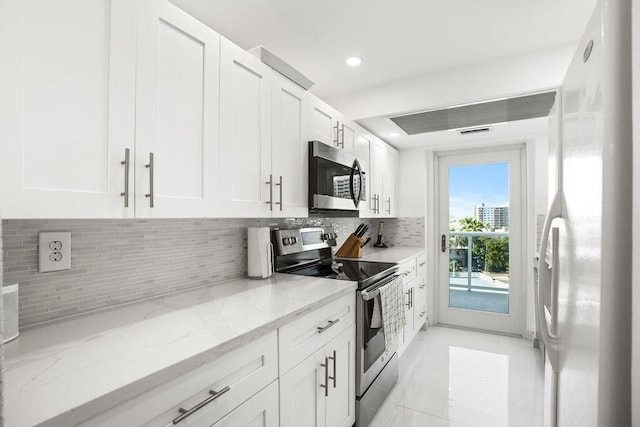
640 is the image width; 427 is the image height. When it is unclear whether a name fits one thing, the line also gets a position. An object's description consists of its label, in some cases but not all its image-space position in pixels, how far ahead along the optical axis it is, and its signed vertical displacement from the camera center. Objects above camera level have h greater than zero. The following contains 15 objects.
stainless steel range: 1.83 -0.45
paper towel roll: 1.87 -0.23
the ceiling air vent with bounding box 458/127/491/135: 3.01 +0.83
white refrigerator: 0.63 -0.03
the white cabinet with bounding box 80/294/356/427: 0.81 -0.57
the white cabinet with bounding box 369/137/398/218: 3.13 +0.38
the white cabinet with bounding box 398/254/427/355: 2.81 -0.82
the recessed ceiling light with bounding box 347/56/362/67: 2.14 +1.06
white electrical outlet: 1.08 -0.13
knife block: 2.89 -0.31
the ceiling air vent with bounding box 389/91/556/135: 2.31 +0.83
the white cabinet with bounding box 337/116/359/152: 2.42 +0.66
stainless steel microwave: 2.00 +0.24
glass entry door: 3.48 -0.29
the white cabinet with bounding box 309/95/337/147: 2.07 +0.64
